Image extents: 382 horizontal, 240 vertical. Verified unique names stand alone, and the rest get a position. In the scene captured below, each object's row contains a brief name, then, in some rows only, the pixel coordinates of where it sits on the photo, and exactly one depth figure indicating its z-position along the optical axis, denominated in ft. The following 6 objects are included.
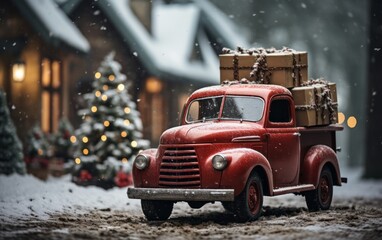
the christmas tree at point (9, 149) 75.05
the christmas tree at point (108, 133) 74.95
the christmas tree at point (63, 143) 96.02
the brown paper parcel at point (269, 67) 54.70
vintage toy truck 47.55
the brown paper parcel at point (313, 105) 54.54
